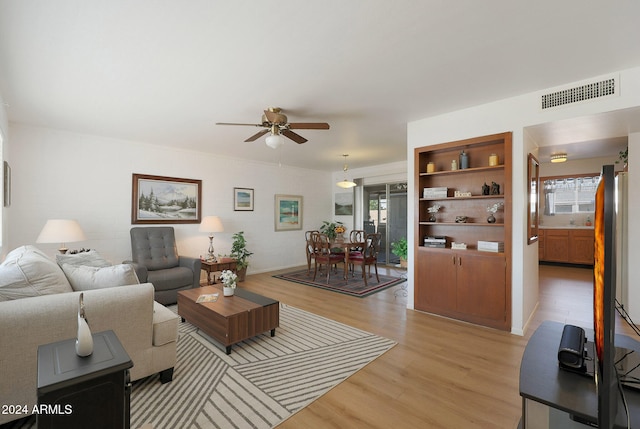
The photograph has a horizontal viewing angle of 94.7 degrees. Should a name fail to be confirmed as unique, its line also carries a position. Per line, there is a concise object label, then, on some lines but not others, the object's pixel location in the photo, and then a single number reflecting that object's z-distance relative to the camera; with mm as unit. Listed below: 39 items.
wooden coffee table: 2727
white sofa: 1628
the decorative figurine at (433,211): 4012
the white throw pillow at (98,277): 2113
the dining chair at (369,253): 5496
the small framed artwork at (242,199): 6168
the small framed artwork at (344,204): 7945
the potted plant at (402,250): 6714
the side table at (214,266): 4953
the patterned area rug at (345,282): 4942
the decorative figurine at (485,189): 3504
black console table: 919
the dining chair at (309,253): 5895
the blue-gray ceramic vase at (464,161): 3586
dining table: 5387
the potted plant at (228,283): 3264
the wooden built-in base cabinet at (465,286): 3297
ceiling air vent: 2617
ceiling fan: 3129
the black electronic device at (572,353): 1137
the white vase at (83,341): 1235
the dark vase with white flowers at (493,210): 3451
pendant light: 6437
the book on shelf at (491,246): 3377
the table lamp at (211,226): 5207
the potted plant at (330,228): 7591
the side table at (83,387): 1076
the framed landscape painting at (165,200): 4863
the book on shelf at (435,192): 3779
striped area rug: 1871
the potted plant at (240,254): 5688
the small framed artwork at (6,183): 3243
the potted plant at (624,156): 4055
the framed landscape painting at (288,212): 6957
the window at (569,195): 6969
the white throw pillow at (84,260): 2734
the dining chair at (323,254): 5582
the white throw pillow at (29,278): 1759
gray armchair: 4086
